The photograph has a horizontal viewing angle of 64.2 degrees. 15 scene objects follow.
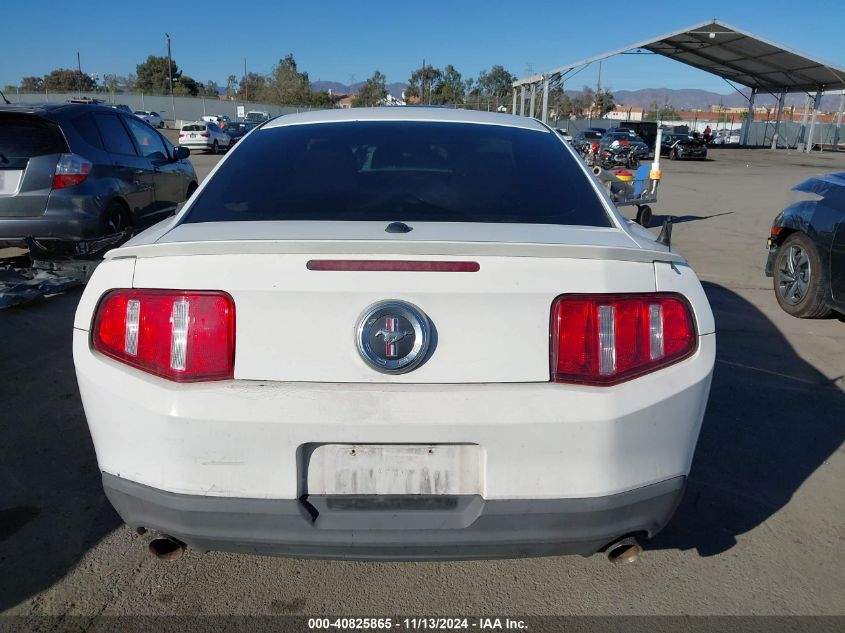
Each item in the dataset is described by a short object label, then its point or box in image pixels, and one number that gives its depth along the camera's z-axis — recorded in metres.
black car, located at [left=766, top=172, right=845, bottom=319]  5.54
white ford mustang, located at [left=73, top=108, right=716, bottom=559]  1.88
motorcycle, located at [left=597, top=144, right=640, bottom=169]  18.25
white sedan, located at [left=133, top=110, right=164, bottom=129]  45.75
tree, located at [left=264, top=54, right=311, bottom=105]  76.06
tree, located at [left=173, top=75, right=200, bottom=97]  80.58
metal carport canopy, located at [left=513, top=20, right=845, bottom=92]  35.56
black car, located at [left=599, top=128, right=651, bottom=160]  28.44
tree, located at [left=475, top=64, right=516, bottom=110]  78.88
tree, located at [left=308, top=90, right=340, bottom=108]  75.68
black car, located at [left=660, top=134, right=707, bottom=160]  36.69
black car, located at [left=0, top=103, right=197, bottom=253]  6.21
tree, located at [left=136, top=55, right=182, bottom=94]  84.06
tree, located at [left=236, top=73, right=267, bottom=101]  86.06
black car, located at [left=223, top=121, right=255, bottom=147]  37.42
